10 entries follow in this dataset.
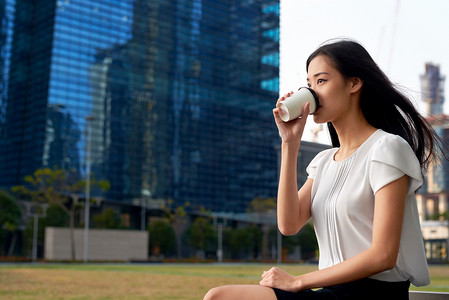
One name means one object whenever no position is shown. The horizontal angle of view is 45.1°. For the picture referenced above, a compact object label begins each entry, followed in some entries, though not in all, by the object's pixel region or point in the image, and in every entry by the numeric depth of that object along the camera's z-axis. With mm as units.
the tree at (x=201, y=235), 41562
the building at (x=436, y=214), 25844
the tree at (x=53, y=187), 32612
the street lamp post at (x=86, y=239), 31561
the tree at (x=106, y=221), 37875
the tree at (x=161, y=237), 40125
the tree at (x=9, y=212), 34719
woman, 1109
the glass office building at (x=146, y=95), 50250
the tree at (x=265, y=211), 43388
